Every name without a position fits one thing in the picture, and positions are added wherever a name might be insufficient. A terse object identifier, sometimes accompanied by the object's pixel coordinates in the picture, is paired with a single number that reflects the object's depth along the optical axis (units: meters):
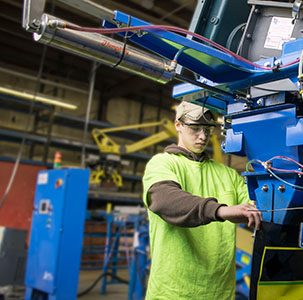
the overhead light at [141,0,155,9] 4.30
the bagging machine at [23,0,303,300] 1.00
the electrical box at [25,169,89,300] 3.89
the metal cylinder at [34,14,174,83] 0.93
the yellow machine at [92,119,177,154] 7.14
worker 1.46
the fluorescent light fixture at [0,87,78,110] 5.98
